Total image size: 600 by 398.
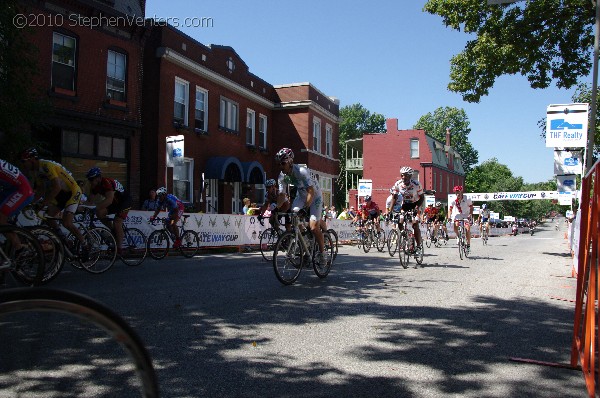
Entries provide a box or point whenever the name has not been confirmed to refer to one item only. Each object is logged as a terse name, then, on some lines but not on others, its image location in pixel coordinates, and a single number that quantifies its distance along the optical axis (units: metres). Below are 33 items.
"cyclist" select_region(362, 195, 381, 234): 17.58
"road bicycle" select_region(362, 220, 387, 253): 16.88
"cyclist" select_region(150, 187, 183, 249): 12.85
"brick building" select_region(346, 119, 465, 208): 57.41
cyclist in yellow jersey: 7.66
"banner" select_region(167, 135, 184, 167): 16.23
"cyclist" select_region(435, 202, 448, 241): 23.61
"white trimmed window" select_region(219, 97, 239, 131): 25.34
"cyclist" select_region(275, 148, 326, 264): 7.95
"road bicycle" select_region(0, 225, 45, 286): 6.14
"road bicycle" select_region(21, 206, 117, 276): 7.45
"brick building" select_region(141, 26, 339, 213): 20.92
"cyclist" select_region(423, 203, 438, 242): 22.42
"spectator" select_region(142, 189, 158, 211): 15.17
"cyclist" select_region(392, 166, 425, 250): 10.85
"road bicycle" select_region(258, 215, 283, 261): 12.27
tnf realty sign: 13.16
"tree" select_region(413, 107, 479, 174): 85.50
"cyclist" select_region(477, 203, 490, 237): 25.45
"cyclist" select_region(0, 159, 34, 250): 6.43
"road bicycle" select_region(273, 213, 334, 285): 7.50
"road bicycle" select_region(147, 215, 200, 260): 12.42
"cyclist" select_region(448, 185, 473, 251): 14.64
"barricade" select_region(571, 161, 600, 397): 3.27
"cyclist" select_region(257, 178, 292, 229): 11.35
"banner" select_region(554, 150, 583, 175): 14.41
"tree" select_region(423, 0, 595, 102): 14.22
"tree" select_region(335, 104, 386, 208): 89.38
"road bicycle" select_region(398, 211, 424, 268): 10.86
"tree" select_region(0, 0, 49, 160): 10.09
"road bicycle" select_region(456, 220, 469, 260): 13.93
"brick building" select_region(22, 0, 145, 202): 16.47
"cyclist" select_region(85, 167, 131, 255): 9.49
